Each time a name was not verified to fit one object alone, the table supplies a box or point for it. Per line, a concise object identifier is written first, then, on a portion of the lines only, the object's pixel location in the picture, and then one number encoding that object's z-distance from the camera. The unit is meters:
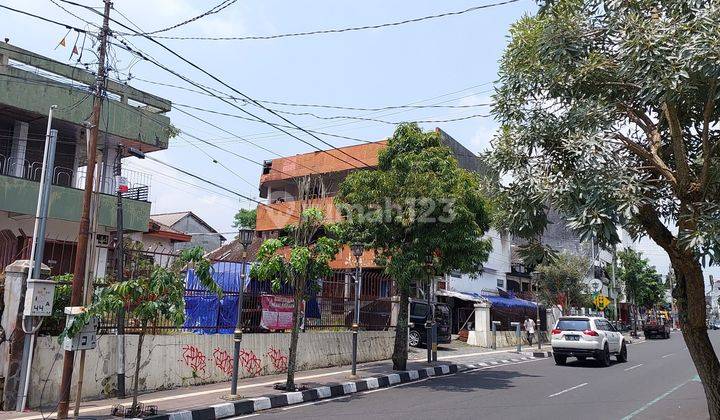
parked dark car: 23.64
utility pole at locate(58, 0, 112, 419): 8.54
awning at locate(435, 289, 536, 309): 30.50
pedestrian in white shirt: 30.09
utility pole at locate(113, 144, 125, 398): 10.64
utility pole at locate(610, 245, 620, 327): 41.91
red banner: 15.06
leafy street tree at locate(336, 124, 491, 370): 14.60
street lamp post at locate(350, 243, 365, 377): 14.39
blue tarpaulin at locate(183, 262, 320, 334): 13.26
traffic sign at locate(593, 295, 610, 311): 32.84
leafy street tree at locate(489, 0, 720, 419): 5.84
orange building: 30.20
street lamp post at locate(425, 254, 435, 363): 17.92
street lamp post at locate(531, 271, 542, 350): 36.50
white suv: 19.17
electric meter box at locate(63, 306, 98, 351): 8.48
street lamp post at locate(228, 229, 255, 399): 10.83
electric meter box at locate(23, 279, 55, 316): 9.09
